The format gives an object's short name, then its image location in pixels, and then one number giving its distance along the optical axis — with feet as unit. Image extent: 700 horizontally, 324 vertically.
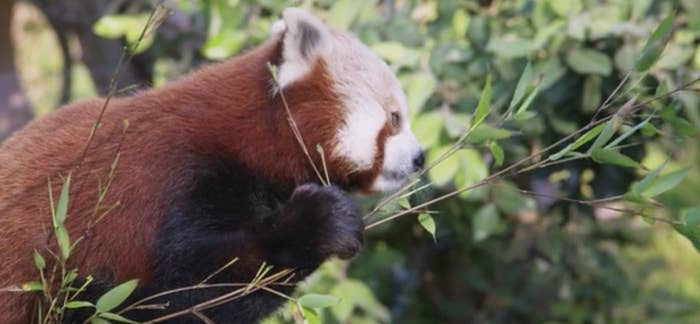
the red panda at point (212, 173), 15.35
